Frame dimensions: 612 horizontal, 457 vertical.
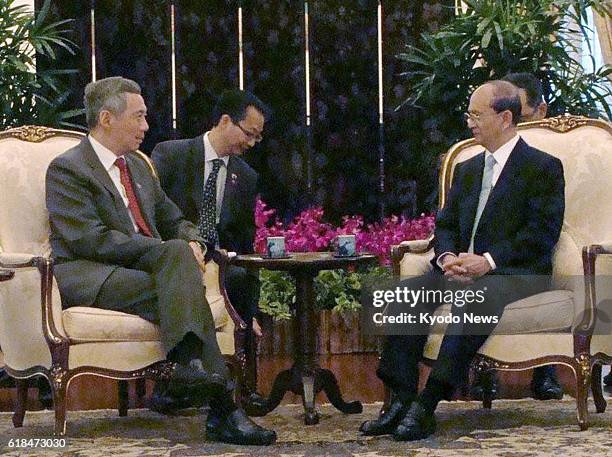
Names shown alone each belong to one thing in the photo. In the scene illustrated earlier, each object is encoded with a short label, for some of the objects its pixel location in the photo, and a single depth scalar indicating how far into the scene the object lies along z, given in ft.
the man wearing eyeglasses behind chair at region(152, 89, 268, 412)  31.30
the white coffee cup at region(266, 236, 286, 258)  28.19
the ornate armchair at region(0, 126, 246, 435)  25.07
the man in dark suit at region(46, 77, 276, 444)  24.67
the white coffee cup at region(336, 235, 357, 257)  28.17
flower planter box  39.42
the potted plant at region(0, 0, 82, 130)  36.68
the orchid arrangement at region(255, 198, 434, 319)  40.14
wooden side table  27.94
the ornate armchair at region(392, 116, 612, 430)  25.75
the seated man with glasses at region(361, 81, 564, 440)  25.32
